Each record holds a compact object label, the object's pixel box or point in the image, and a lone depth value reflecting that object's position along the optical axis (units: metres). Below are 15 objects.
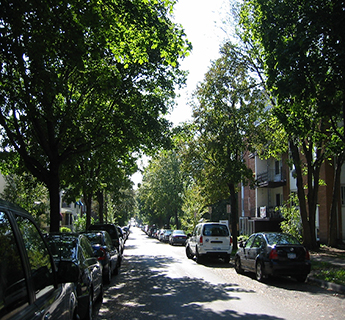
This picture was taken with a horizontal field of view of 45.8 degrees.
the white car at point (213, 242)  19.50
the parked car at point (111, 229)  18.21
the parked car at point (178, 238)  40.12
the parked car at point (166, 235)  47.38
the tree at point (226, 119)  24.42
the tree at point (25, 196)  26.75
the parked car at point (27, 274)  2.75
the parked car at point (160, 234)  51.91
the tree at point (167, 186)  57.72
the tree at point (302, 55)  11.91
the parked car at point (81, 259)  6.18
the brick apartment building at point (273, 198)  27.56
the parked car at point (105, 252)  11.61
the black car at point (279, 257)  12.22
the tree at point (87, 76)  9.71
